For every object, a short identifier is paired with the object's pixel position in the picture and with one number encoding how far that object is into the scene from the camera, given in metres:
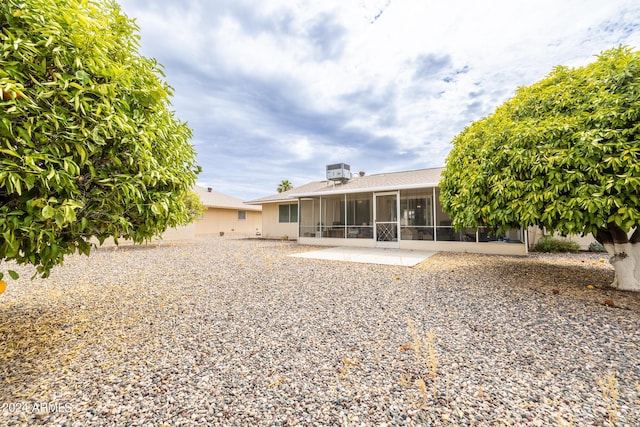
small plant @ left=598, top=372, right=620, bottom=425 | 1.78
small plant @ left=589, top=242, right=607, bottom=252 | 9.64
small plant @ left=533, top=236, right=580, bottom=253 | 9.95
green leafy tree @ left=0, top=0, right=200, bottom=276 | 1.68
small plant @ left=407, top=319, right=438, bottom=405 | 2.12
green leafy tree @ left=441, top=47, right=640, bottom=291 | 3.62
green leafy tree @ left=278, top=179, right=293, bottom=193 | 27.38
